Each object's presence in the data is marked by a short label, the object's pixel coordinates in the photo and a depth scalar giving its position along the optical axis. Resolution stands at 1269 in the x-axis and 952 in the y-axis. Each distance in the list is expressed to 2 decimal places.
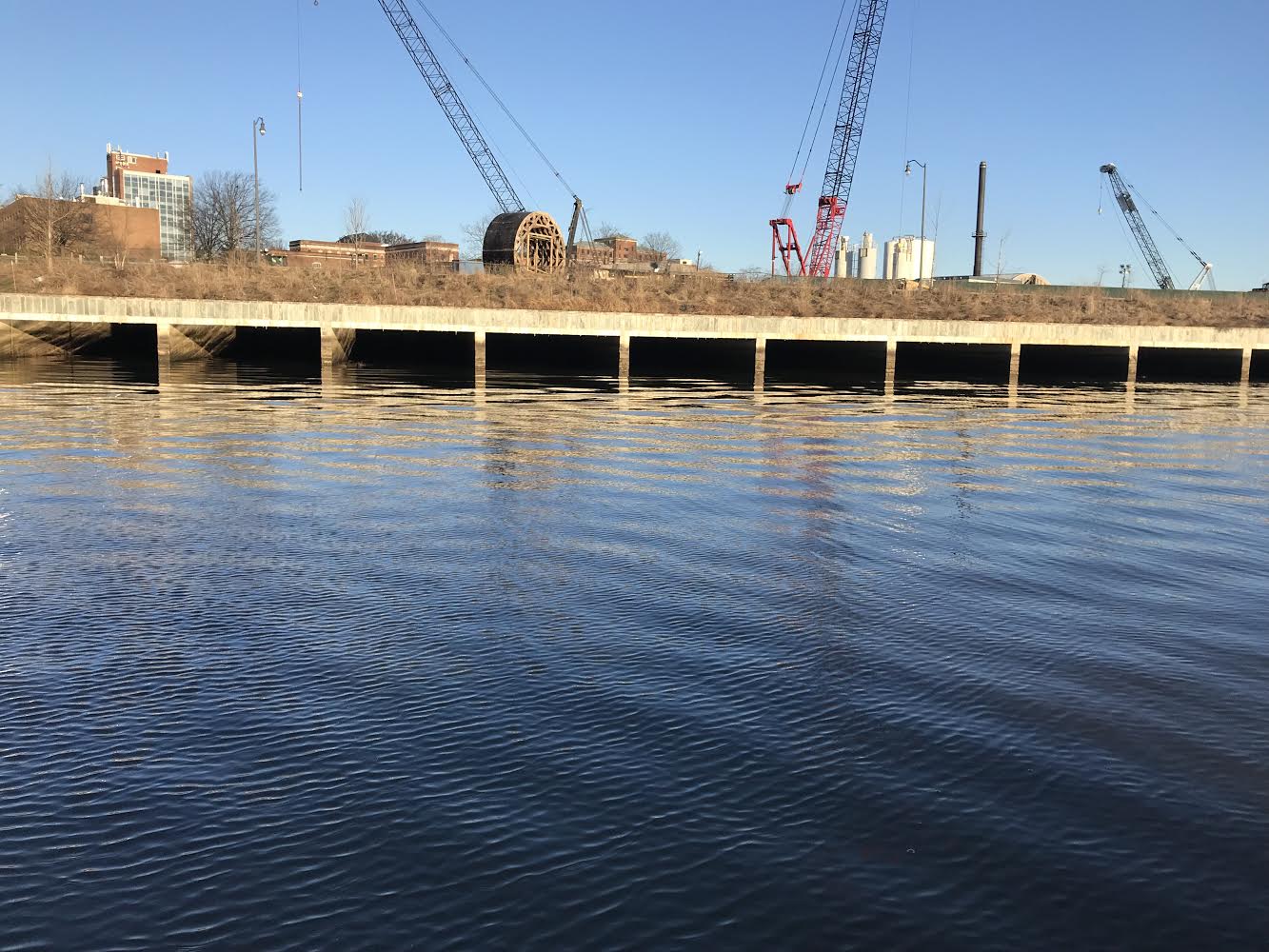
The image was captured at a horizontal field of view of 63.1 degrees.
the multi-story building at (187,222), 115.12
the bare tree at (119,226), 125.38
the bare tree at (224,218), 111.62
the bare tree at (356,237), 117.60
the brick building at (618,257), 96.62
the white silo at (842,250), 119.81
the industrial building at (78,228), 102.56
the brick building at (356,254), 85.21
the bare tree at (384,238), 143.01
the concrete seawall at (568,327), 41.00
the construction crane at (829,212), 111.88
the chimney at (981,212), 99.25
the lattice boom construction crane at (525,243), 86.00
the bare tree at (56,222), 101.31
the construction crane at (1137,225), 150.88
